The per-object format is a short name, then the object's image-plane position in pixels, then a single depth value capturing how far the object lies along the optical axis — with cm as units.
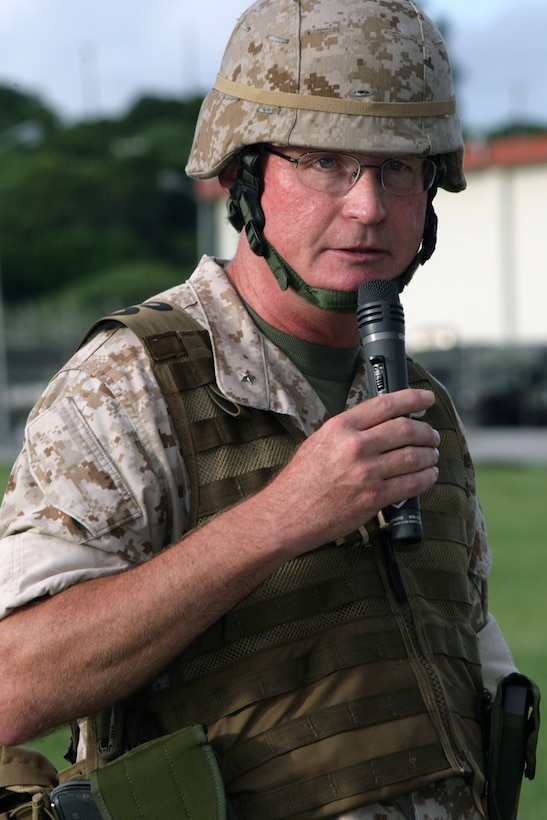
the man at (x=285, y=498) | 449
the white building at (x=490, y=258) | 6812
